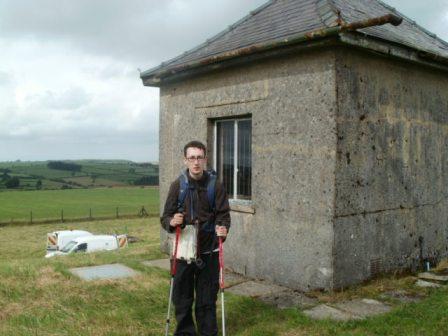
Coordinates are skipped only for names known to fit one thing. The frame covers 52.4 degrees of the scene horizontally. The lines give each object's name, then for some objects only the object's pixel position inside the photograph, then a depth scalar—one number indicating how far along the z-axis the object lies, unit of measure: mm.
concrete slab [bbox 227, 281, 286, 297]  6367
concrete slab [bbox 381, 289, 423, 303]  5918
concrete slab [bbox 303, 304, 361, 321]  5281
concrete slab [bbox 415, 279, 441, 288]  6516
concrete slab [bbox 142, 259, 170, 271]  7890
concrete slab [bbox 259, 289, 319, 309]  5859
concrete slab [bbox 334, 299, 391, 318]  5440
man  4422
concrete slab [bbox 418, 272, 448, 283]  6785
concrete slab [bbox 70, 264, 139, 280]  7061
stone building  6262
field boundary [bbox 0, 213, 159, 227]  40594
